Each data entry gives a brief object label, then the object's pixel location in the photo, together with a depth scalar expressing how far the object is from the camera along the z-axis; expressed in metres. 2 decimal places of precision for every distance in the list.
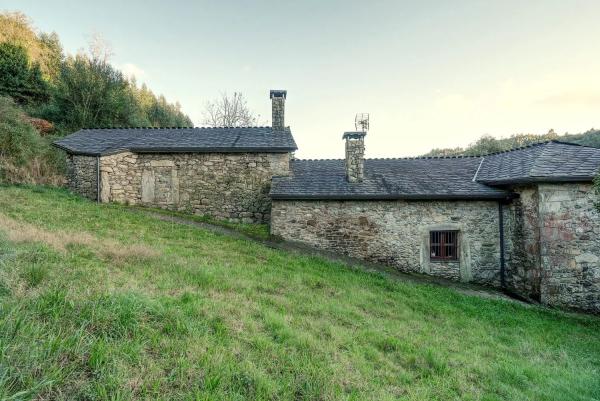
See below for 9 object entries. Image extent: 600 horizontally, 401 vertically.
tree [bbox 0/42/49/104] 22.12
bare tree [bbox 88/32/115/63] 22.91
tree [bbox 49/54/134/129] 21.20
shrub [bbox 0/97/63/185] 13.13
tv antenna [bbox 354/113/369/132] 14.15
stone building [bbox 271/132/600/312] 8.96
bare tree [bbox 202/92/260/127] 27.97
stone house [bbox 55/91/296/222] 12.48
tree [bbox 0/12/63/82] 25.96
